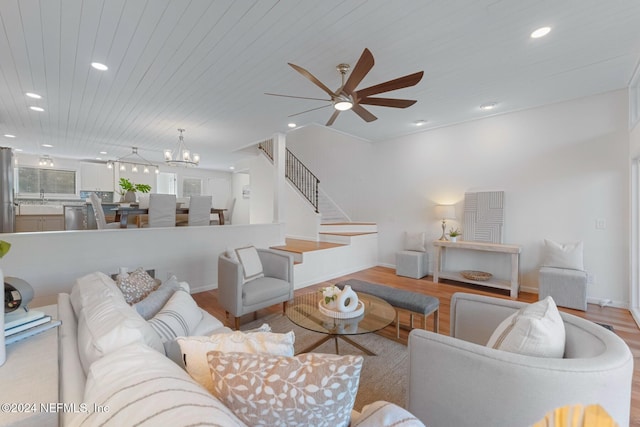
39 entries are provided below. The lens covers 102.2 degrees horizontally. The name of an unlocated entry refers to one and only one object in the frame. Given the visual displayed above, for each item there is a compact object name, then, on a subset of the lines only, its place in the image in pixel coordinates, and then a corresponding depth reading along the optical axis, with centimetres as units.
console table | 391
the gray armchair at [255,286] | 267
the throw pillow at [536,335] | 107
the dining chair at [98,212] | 400
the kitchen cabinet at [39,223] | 586
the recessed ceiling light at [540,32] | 225
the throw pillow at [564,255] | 354
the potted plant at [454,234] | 459
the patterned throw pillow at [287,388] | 71
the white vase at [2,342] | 94
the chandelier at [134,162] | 779
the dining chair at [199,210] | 436
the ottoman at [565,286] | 333
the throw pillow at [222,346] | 88
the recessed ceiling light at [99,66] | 277
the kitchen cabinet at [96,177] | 783
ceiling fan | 213
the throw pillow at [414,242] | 507
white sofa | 59
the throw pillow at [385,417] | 80
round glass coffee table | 200
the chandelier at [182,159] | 498
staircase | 446
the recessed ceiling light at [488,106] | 388
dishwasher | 463
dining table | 411
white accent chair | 93
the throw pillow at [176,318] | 129
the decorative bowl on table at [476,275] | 421
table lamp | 456
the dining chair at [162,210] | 391
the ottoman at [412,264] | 484
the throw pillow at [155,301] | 151
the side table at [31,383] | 73
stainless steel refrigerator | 365
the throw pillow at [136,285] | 167
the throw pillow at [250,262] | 295
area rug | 182
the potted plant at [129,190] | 499
